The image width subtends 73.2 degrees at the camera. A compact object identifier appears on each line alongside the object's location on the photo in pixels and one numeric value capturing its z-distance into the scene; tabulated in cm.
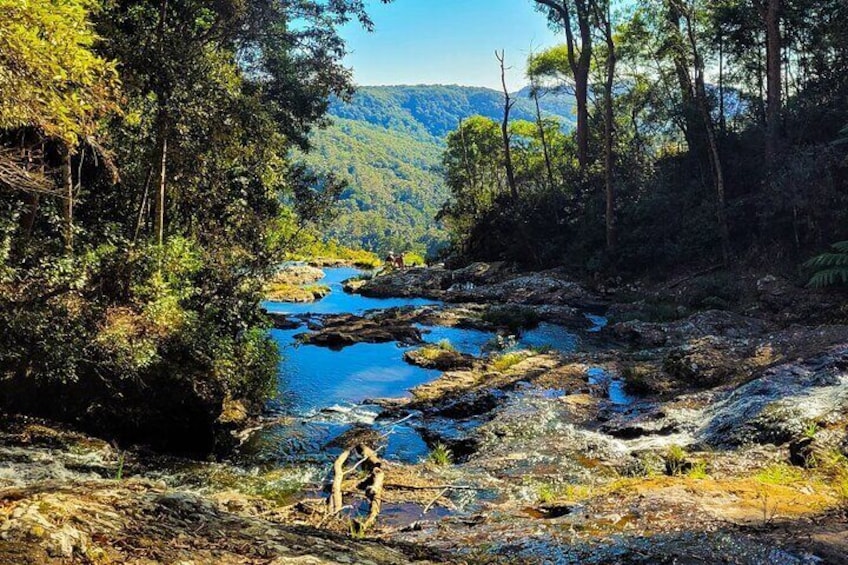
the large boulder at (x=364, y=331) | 1902
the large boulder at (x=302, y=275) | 3585
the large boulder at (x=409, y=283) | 3169
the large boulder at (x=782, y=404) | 834
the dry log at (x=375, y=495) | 626
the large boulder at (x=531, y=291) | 2612
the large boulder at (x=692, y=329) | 1678
